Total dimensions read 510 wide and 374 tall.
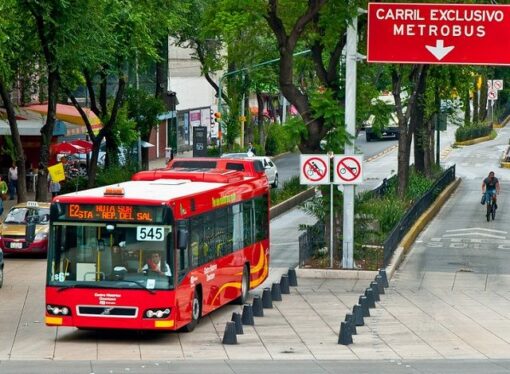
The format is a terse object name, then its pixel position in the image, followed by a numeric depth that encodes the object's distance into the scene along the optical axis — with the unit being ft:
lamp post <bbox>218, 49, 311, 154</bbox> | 223.63
